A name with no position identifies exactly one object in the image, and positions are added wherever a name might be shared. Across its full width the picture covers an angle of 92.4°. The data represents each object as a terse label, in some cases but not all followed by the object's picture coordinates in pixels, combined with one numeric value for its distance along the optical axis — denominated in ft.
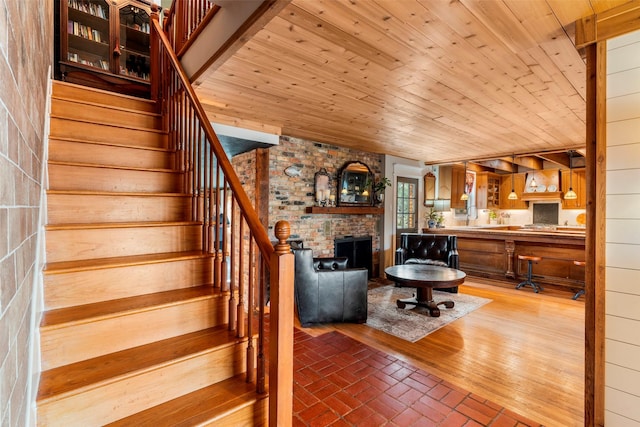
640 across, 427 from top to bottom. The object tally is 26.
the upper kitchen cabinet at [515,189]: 29.78
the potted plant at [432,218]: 23.71
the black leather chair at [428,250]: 17.54
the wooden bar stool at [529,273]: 17.63
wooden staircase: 4.58
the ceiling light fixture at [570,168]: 25.25
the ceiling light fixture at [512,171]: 29.43
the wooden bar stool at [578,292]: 15.88
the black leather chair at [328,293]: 11.80
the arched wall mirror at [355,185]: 18.24
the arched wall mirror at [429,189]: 24.27
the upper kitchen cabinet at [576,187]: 25.96
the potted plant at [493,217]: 31.53
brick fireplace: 15.33
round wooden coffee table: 12.42
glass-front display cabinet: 12.92
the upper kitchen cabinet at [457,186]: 26.18
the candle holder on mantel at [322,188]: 16.85
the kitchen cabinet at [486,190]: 29.32
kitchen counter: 17.24
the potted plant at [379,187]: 20.16
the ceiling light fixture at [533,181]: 28.49
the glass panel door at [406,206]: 22.31
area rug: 11.59
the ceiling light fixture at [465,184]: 23.49
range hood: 27.12
